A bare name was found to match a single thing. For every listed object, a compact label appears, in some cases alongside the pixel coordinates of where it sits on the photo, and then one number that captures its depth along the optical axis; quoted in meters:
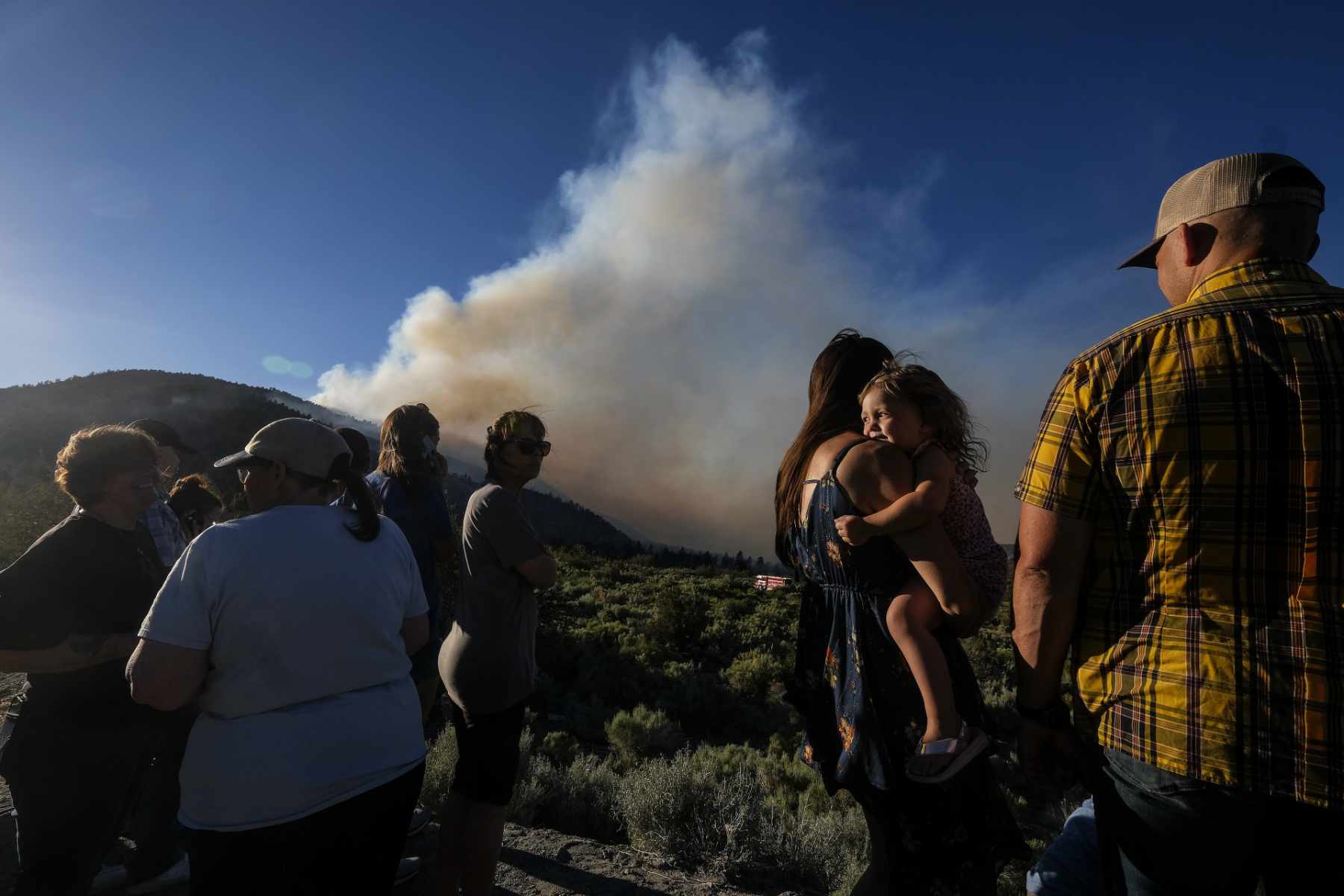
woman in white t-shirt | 1.83
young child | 1.95
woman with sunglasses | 2.82
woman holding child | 1.93
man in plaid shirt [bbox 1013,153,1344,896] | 1.30
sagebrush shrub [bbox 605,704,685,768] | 7.33
